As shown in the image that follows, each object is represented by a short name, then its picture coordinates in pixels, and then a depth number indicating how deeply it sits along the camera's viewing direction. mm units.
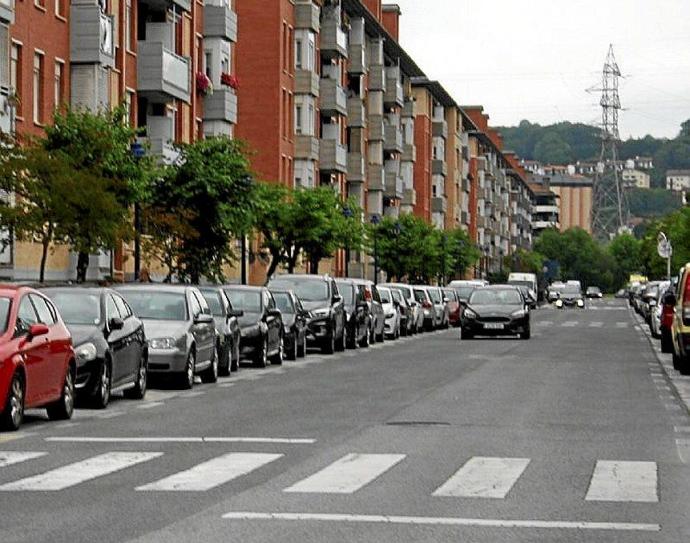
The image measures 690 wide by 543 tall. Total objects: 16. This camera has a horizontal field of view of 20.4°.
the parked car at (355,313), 45938
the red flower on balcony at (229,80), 67381
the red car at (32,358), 18531
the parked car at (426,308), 66600
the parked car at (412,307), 62144
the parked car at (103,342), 22422
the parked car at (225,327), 31562
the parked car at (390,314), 56406
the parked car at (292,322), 38688
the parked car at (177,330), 27359
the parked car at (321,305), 42562
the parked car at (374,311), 50094
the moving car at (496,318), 53375
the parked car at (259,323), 34812
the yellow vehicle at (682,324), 32031
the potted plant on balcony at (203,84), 64375
